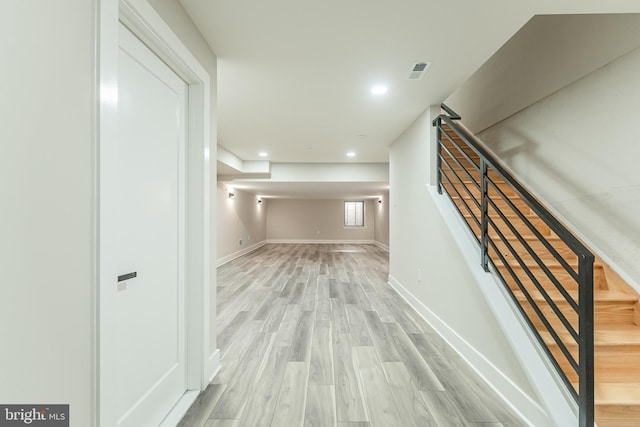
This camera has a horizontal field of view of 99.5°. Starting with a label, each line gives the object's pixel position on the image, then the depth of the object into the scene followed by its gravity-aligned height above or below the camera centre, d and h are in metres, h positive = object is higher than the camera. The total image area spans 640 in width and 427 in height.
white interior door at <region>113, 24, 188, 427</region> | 1.24 -0.10
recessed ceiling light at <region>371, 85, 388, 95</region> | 2.61 +1.25
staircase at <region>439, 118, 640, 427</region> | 1.32 -0.65
